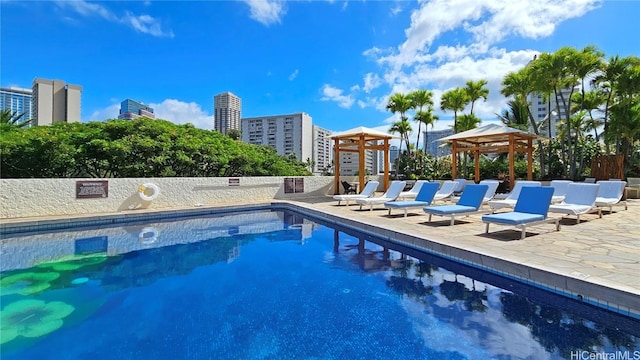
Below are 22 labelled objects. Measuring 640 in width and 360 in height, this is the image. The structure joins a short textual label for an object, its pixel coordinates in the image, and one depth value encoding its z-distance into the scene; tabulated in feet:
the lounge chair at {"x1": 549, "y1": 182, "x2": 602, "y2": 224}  22.24
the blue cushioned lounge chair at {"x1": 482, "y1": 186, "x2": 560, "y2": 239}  18.67
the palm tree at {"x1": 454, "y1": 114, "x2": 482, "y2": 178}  75.77
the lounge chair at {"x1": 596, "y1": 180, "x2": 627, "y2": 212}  27.44
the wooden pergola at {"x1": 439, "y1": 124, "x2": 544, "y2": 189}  39.99
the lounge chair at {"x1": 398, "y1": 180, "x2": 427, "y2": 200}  36.37
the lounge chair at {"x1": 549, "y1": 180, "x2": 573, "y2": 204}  30.19
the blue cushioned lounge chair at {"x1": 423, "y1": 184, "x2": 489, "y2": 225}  23.43
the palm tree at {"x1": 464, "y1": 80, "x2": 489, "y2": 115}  71.41
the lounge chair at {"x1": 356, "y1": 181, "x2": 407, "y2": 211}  32.86
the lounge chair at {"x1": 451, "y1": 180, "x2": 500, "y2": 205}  31.61
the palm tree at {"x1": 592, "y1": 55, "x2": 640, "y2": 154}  47.78
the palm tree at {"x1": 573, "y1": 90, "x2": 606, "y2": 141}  59.00
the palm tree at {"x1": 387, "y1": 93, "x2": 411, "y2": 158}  77.66
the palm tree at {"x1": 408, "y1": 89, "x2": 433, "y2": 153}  77.20
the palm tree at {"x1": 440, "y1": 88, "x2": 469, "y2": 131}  70.49
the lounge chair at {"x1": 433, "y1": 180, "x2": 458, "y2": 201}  35.81
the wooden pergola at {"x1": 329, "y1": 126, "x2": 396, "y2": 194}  43.48
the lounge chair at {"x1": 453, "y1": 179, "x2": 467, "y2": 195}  42.33
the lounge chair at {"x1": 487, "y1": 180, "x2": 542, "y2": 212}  25.84
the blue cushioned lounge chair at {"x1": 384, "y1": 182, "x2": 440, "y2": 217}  27.94
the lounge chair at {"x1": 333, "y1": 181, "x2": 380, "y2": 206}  37.46
